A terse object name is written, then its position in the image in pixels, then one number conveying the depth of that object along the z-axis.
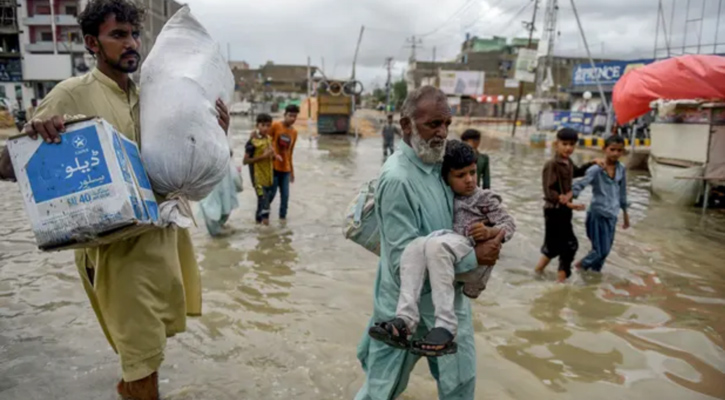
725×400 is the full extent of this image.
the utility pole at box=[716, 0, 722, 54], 11.03
